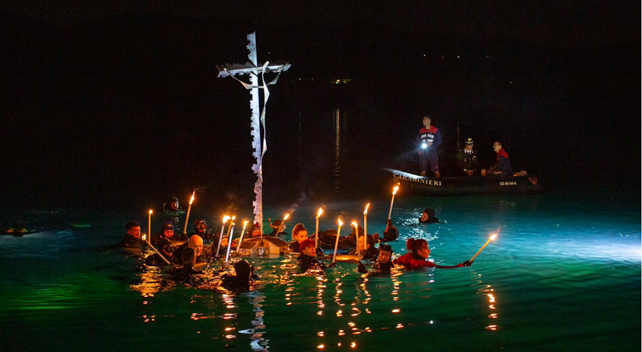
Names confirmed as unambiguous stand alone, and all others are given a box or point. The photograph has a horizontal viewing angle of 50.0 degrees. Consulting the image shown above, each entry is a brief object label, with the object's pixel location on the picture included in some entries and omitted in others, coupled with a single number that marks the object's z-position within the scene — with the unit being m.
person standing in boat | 21.27
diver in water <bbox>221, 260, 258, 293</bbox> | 8.71
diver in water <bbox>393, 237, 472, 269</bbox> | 10.13
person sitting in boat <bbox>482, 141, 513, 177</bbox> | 21.86
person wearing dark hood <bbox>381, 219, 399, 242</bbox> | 12.71
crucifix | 11.89
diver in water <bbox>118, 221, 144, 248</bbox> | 11.98
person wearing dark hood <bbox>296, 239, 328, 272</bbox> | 10.23
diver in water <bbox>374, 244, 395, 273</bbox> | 9.88
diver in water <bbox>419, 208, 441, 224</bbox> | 15.13
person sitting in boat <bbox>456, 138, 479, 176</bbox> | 22.45
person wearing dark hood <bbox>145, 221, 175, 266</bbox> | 10.54
